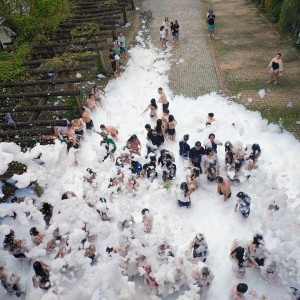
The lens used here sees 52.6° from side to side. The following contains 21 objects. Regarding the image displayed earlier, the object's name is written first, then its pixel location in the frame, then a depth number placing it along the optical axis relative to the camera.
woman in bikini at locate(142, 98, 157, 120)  11.53
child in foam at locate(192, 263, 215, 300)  6.15
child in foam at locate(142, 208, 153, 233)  7.66
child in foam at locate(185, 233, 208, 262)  6.88
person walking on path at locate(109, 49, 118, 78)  14.42
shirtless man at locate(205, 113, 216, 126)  10.66
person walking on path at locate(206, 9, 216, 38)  17.00
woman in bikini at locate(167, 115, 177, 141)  10.43
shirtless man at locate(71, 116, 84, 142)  11.18
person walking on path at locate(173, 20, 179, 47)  16.16
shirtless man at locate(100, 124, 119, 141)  10.99
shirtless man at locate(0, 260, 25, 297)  6.89
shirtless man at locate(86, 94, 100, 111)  12.46
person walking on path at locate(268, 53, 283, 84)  12.24
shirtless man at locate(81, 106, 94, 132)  11.37
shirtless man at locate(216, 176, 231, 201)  8.19
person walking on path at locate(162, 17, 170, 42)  16.43
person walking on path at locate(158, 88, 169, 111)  11.79
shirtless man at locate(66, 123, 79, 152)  10.71
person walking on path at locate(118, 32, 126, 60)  15.70
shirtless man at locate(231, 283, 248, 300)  5.88
